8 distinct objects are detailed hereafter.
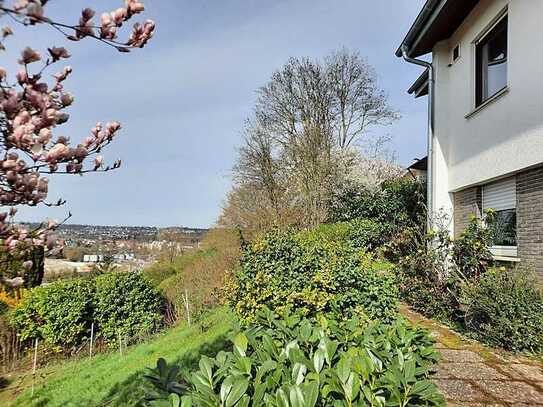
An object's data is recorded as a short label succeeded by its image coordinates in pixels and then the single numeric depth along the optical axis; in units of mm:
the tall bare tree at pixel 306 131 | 16422
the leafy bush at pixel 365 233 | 12555
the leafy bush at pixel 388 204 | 12664
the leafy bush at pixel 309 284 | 4422
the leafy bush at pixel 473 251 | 6367
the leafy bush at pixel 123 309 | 9727
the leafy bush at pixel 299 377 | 1633
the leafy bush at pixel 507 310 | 4406
